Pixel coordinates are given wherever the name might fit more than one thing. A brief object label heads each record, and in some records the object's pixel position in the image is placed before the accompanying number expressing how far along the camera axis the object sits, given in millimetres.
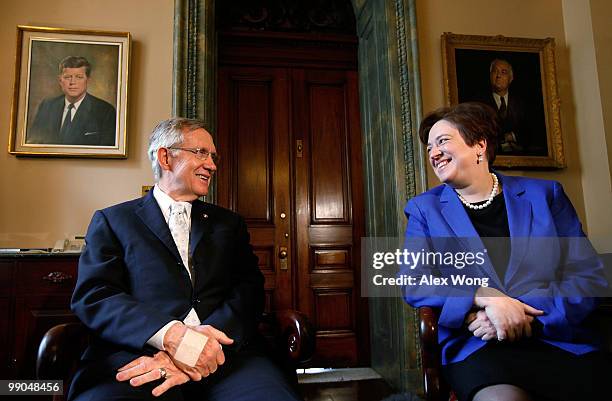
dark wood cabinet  2139
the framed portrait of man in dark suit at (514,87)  3123
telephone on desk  2518
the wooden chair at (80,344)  1152
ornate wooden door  3543
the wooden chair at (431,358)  1325
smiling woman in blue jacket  1229
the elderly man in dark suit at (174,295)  1283
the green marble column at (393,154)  2889
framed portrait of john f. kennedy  2713
